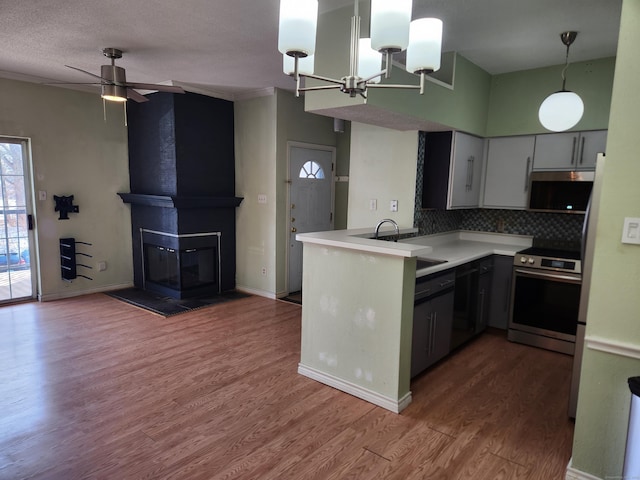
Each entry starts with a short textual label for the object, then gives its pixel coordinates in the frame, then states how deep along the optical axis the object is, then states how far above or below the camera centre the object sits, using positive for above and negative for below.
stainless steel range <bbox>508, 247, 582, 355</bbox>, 3.48 -0.92
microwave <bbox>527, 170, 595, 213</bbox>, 3.73 +0.05
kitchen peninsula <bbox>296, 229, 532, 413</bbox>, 2.56 -0.83
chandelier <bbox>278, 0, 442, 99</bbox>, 1.55 +0.63
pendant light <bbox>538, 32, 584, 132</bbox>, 3.54 +0.77
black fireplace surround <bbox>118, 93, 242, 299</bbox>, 4.76 -0.10
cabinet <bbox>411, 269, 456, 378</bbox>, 2.85 -0.94
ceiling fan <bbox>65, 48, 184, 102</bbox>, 3.40 +0.84
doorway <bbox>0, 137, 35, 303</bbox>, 4.57 -0.45
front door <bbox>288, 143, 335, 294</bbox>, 5.22 -0.08
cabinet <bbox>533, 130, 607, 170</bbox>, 3.64 +0.44
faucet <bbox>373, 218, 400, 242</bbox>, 3.24 -0.37
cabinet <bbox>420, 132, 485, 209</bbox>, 3.80 +0.24
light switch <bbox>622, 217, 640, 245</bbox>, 1.74 -0.14
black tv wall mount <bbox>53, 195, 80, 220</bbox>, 4.84 -0.28
